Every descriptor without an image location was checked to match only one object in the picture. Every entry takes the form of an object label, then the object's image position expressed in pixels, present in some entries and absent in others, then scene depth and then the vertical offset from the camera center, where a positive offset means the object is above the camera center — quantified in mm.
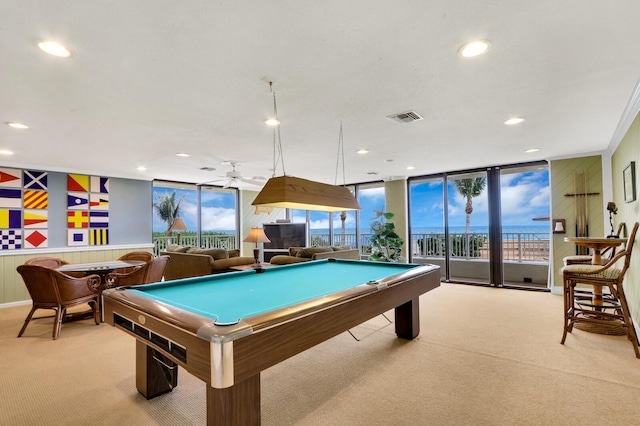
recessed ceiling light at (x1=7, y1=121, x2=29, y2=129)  3352 +1067
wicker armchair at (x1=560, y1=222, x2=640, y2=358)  2963 -678
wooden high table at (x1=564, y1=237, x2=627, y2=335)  3285 -456
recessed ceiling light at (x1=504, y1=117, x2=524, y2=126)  3461 +1069
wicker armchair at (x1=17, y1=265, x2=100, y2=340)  3553 -750
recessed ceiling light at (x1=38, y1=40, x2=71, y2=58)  1913 +1087
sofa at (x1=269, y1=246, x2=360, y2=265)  5406 -617
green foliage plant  6875 -547
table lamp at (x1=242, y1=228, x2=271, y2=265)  5946 -282
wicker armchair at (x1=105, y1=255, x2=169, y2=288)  4199 -709
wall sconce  5457 -173
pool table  1347 -522
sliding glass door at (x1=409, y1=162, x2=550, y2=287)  6301 -222
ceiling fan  5484 +929
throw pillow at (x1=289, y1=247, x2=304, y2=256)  5988 -587
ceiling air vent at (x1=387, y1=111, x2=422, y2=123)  3253 +1072
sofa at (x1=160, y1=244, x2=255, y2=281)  5375 -706
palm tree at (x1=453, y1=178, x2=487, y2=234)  7906 +703
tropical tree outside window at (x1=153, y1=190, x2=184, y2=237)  7664 +350
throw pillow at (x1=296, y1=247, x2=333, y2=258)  5508 -549
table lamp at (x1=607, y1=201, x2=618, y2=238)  4180 +95
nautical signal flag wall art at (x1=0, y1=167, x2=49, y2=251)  5254 +281
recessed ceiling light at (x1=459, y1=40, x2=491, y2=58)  1988 +1089
